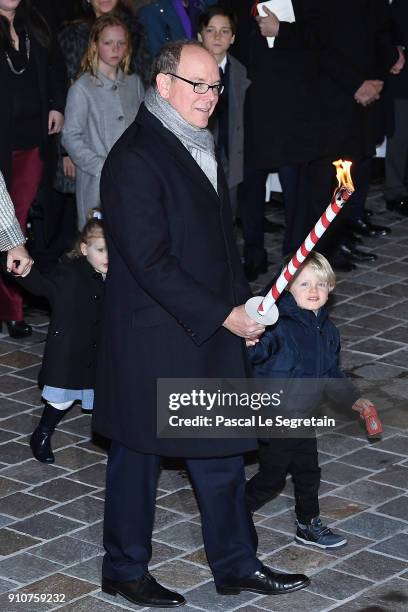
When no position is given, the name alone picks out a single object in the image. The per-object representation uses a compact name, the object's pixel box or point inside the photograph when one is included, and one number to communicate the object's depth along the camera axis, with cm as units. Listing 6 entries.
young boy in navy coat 632
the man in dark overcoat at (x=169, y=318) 548
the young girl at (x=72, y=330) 744
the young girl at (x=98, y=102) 935
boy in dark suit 995
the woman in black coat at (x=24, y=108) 913
